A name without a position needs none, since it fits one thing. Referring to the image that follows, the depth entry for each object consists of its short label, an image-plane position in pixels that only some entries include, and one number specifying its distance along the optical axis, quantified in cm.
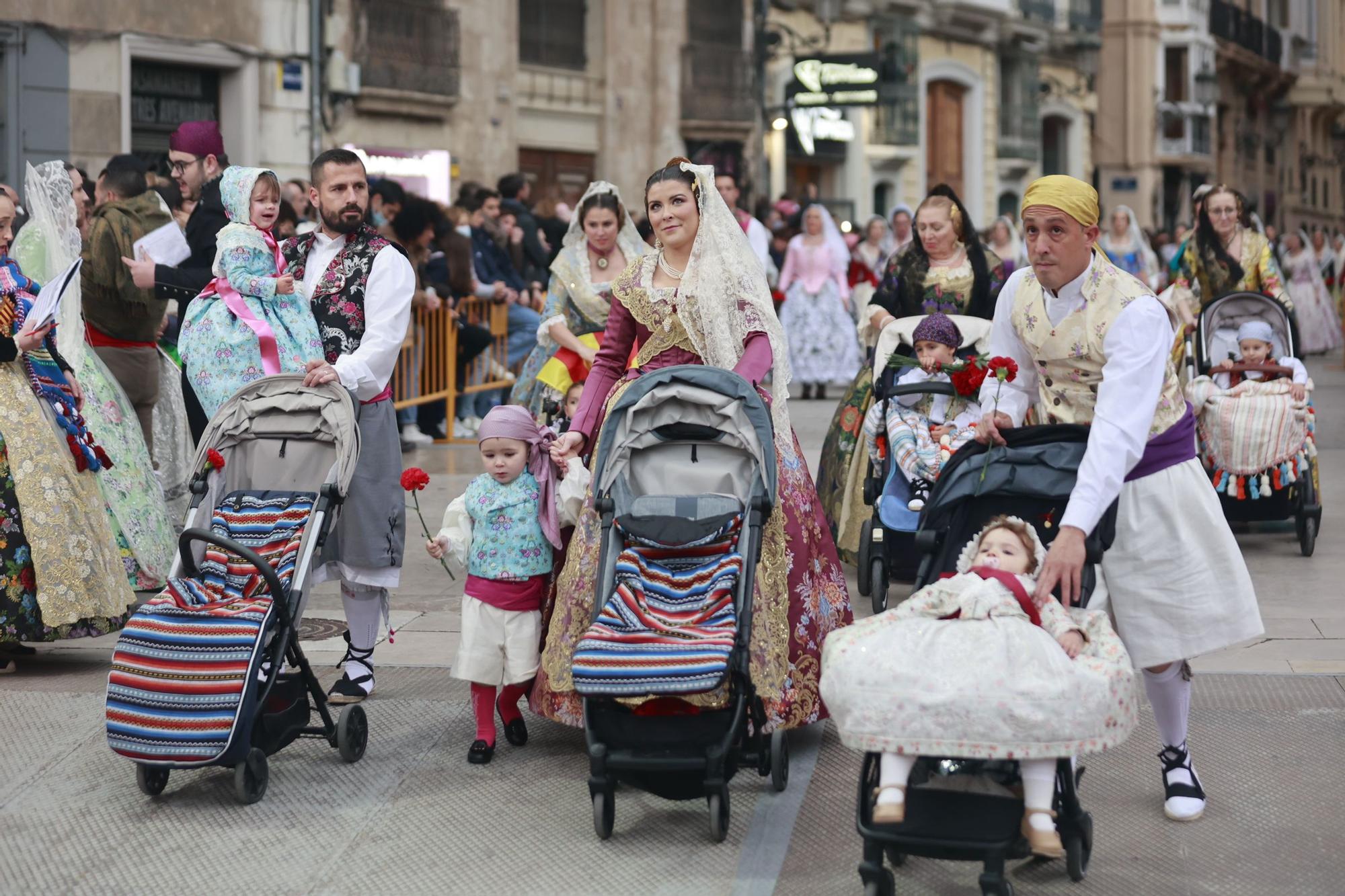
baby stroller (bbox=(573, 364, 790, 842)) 495
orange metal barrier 1380
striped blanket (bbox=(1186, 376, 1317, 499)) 945
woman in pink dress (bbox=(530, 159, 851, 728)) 572
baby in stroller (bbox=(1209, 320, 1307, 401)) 965
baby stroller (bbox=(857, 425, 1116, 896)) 428
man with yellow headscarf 482
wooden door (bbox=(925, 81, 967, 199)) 3506
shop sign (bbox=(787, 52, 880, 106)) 2739
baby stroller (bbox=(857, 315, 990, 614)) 788
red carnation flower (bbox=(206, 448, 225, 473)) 589
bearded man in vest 638
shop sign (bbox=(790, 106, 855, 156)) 2912
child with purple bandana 793
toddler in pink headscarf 588
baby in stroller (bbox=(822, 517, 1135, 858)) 420
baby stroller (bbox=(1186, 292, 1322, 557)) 945
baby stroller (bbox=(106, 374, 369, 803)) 523
